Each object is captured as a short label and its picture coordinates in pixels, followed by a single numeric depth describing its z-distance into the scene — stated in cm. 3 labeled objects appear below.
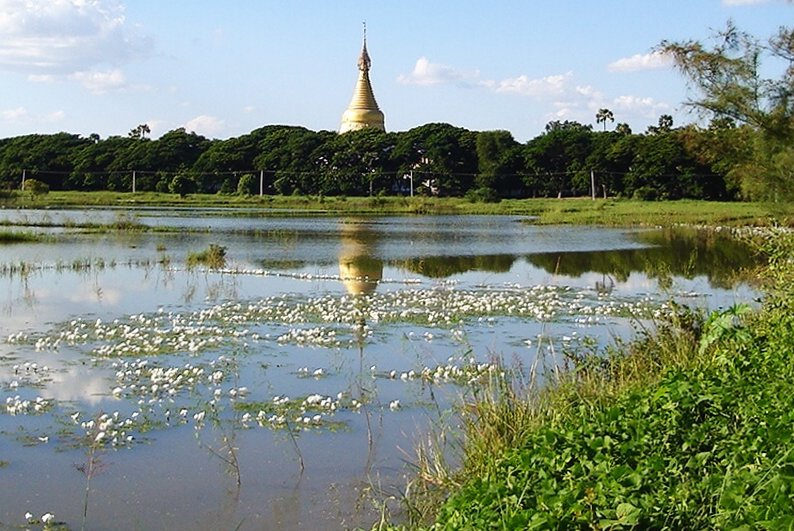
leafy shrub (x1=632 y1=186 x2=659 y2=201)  6725
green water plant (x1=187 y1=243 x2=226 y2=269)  2614
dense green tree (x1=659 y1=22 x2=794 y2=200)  2845
